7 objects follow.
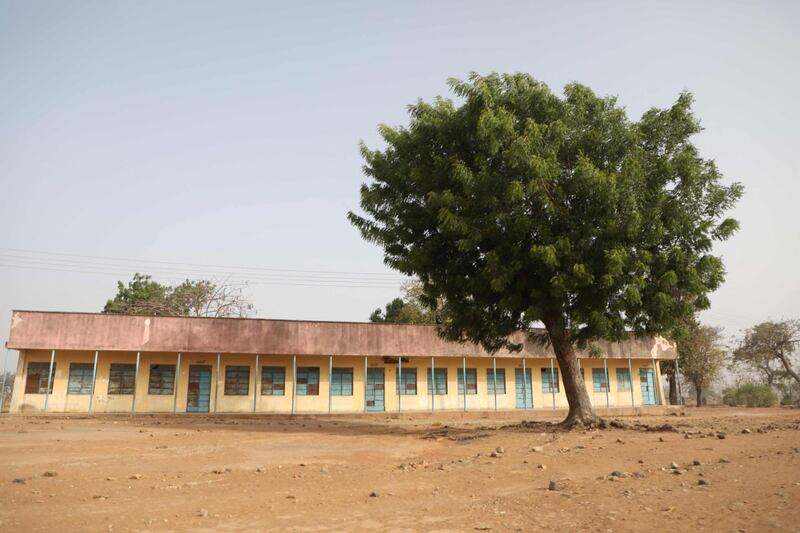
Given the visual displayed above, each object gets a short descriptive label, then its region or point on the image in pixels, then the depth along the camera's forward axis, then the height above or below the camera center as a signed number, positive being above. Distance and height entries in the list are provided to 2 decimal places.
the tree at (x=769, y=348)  44.81 +3.25
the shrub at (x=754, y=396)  45.25 -0.45
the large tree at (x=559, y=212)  13.54 +4.32
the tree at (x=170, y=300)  43.69 +7.00
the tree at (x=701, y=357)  40.28 +2.28
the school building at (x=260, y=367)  24.58 +1.18
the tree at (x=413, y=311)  41.16 +5.89
